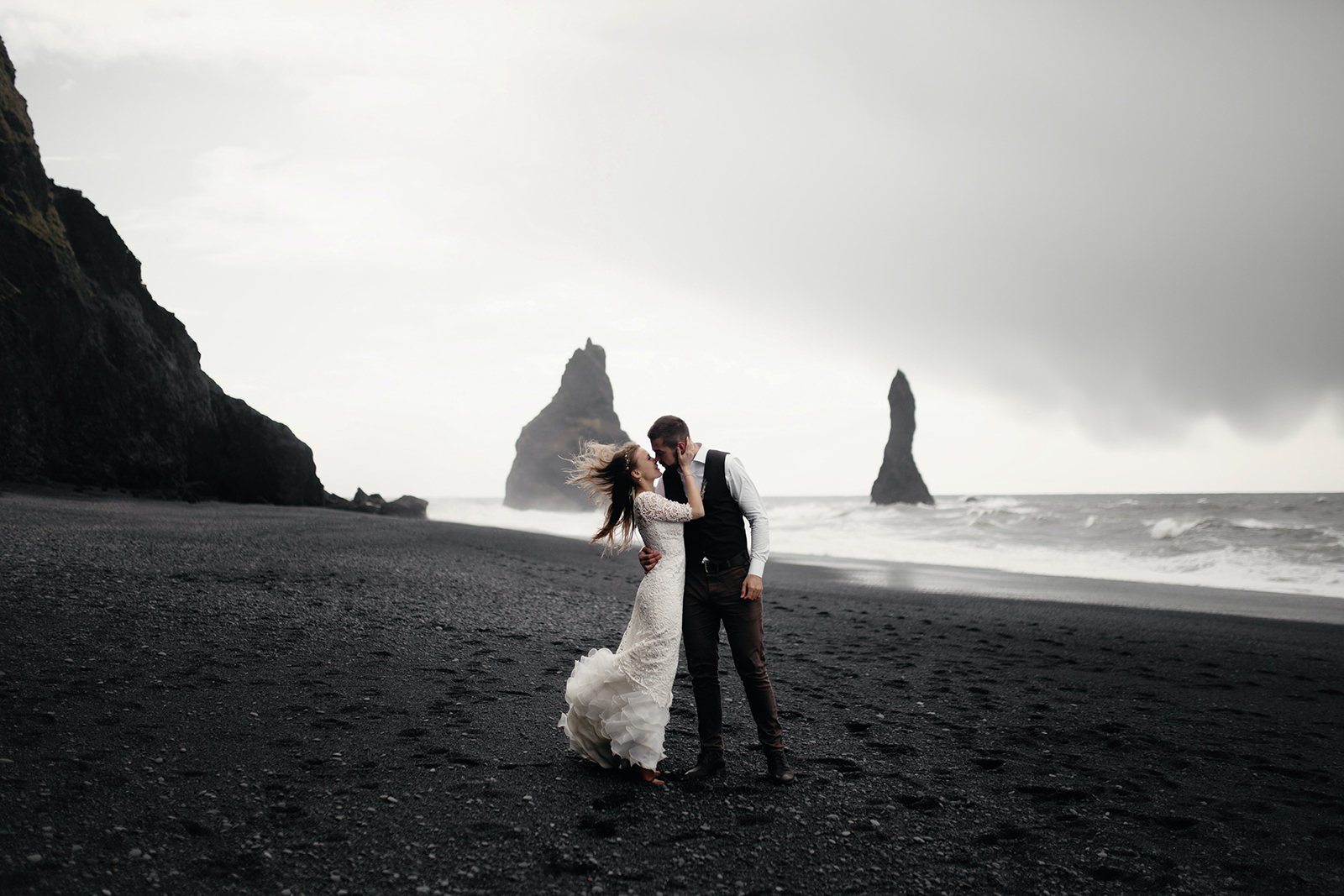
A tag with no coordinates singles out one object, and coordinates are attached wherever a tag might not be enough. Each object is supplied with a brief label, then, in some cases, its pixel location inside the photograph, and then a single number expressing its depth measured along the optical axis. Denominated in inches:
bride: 168.1
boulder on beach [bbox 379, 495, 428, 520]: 1059.3
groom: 172.4
